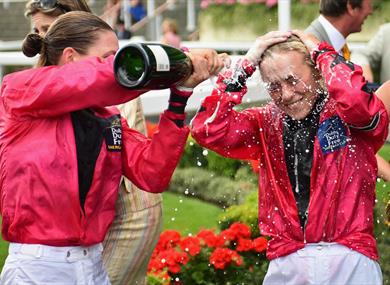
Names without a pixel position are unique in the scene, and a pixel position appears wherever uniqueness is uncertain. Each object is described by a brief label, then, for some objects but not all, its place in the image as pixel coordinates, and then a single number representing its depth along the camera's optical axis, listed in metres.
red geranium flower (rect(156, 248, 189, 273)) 7.43
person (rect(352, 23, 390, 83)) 9.03
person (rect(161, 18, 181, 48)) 18.59
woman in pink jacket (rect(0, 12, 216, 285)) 4.41
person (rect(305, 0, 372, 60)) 7.65
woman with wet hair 4.82
